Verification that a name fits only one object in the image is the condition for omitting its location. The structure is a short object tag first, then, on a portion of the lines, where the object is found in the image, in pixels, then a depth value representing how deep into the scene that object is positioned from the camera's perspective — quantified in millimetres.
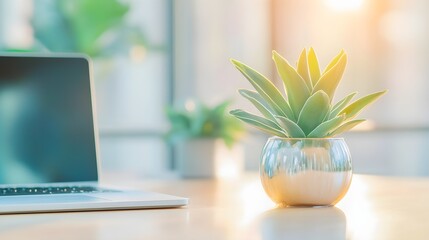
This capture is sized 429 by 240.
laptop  1417
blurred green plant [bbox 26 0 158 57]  4641
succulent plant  1093
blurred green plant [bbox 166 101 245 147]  1855
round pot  1086
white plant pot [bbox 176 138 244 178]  1829
